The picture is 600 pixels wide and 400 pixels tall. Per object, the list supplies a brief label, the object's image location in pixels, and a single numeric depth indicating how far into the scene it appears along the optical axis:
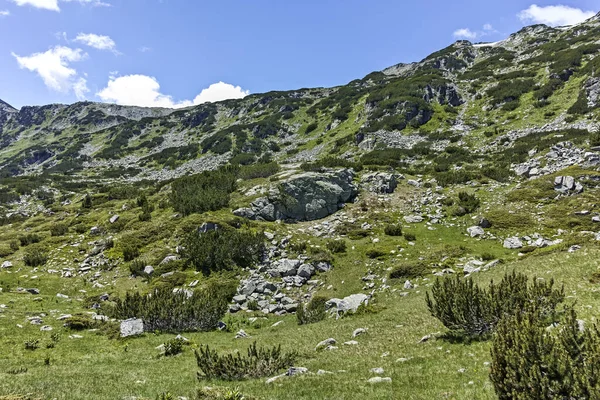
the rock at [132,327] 16.49
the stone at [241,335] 17.05
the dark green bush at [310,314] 18.84
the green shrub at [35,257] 29.36
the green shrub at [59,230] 35.47
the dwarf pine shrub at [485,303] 9.77
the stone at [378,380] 8.38
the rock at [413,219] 31.75
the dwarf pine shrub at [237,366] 10.28
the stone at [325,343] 13.38
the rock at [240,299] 23.12
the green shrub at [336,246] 27.98
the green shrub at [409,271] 22.31
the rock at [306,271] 25.34
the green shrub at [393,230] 29.44
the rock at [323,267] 25.89
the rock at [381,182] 38.69
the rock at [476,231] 27.34
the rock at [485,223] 27.88
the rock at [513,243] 24.36
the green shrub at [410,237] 28.25
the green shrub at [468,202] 31.29
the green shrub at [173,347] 13.98
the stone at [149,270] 26.94
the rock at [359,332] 14.36
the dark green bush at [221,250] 26.83
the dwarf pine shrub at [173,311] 17.91
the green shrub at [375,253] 26.42
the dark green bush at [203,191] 35.34
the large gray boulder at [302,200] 35.28
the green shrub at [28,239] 33.68
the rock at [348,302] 19.61
